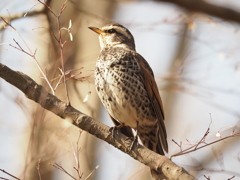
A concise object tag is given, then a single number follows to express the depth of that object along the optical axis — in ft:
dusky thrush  33.32
